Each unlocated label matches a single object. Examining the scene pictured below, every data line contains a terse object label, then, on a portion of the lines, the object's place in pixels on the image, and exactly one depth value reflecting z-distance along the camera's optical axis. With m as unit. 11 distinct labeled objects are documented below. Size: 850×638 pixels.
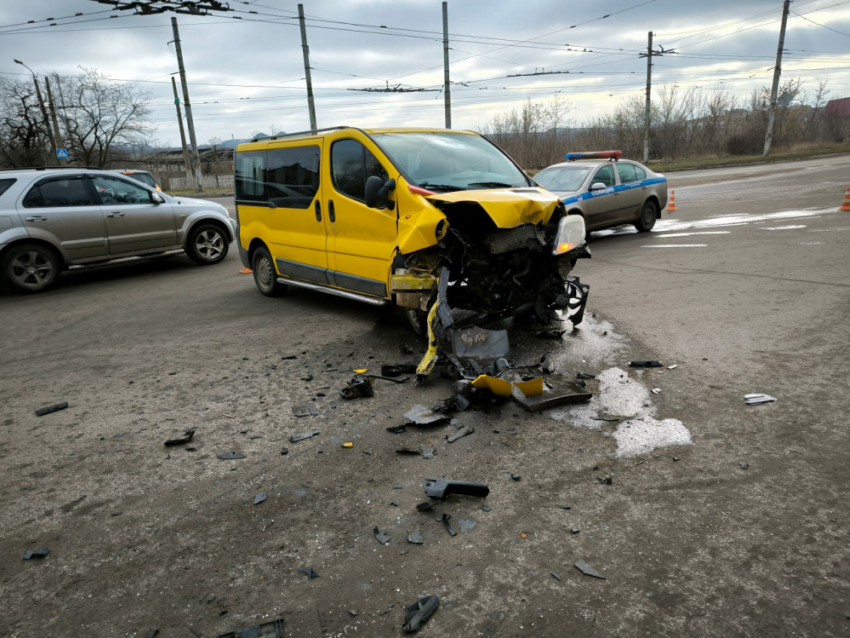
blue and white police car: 11.61
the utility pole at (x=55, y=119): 34.76
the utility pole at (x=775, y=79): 40.09
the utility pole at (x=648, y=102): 40.41
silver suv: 9.46
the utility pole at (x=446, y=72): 26.97
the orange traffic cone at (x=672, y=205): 16.69
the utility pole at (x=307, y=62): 28.03
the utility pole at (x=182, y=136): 36.84
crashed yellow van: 5.31
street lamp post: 33.11
